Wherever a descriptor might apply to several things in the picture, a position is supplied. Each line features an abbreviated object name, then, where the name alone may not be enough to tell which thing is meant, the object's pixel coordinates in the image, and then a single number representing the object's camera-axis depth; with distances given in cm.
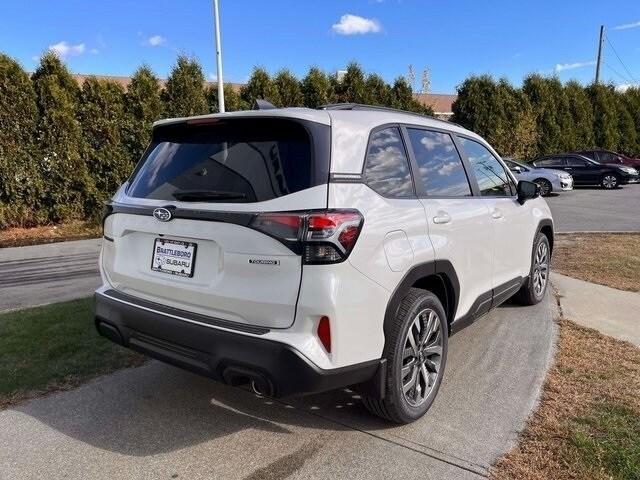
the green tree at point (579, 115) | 2684
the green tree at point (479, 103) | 2302
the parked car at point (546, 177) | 2028
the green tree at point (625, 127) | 2942
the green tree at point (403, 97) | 2000
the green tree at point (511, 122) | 2328
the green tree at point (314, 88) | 1709
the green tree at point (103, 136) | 1225
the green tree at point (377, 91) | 1909
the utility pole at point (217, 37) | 1516
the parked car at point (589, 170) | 2289
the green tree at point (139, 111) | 1280
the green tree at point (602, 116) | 2827
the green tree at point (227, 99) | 1501
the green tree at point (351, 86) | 1847
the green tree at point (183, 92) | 1379
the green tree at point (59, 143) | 1153
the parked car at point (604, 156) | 2419
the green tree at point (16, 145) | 1105
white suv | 262
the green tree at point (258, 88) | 1588
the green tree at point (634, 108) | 2995
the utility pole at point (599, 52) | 4224
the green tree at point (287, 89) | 1644
